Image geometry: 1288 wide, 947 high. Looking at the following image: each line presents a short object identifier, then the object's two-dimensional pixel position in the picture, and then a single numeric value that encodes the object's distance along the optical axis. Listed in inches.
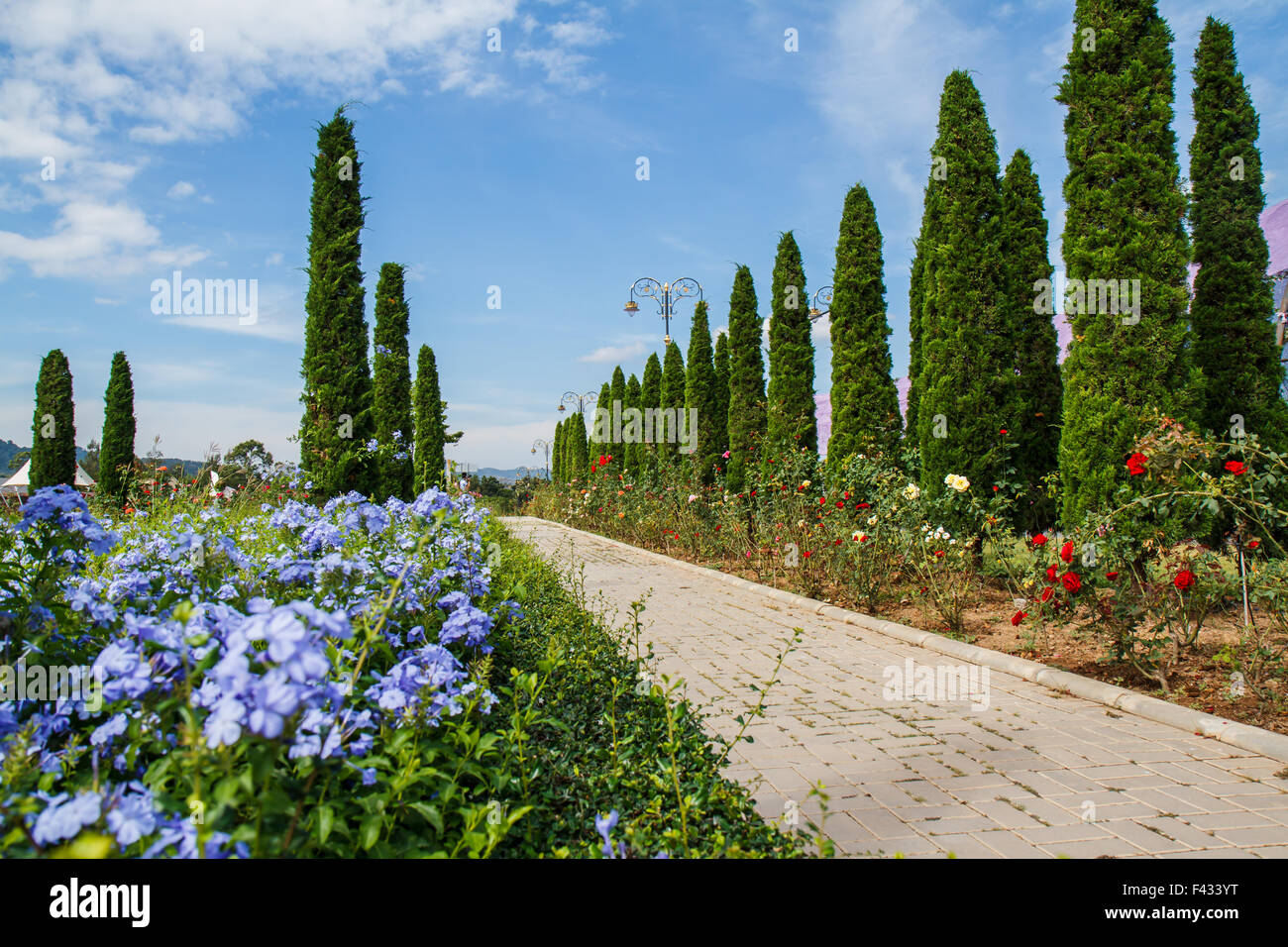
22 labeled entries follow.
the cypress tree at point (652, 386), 772.0
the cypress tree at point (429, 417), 793.6
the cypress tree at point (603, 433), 901.8
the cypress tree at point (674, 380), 697.0
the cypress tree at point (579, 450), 1069.9
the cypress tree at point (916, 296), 326.6
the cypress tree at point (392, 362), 599.2
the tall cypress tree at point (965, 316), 303.7
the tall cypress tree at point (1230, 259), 335.3
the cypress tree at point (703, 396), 615.8
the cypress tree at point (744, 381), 526.0
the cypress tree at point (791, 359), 460.4
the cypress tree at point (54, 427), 730.8
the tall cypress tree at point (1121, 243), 229.1
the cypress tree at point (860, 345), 389.4
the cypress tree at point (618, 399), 864.3
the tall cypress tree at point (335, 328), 416.2
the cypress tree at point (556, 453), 1357.0
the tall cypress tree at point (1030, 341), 339.6
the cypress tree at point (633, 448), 757.3
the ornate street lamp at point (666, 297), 598.2
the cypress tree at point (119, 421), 748.6
